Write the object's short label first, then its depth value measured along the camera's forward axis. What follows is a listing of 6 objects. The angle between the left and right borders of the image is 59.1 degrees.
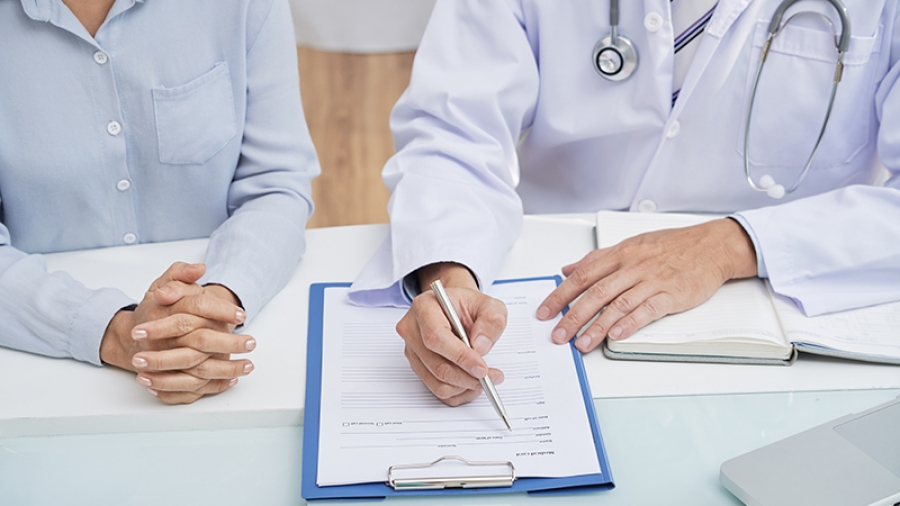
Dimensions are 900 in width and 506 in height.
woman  0.87
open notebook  0.87
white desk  0.72
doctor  0.97
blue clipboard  0.70
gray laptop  0.68
